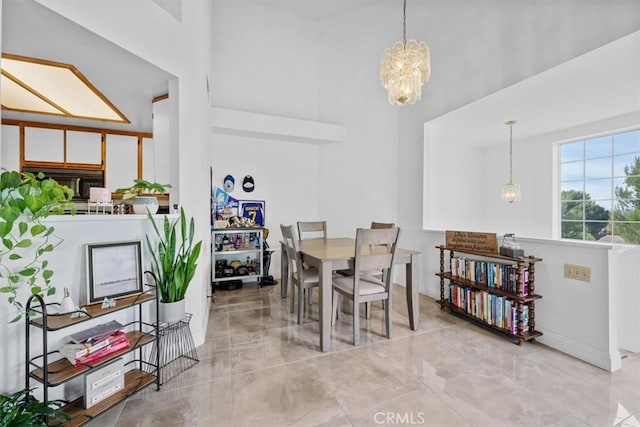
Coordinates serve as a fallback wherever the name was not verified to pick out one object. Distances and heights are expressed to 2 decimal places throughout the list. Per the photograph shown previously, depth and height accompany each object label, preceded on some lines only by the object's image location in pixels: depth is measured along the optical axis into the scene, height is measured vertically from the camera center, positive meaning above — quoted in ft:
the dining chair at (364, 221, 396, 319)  9.95 -1.60
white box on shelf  5.08 -3.18
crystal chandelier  8.17 +3.99
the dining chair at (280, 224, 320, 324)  9.27 -2.11
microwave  11.79 +1.34
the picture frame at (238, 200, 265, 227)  14.90 -0.01
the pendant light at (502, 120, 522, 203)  14.47 +0.92
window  13.03 +1.10
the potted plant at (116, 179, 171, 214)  6.67 +0.29
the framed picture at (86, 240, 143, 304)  5.53 -1.21
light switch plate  7.44 -1.63
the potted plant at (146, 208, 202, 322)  6.66 -1.35
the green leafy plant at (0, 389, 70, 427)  3.80 -2.83
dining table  7.82 -1.59
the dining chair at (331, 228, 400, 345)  7.94 -2.10
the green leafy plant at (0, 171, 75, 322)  4.07 -0.25
